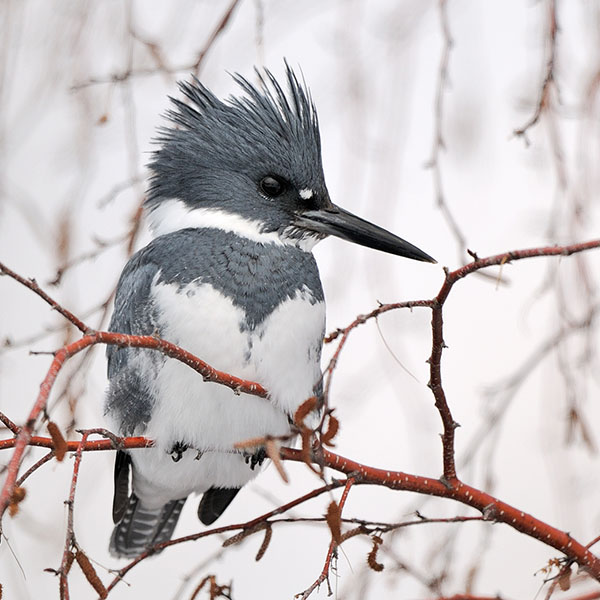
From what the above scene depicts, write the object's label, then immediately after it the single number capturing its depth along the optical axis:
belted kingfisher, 3.90
